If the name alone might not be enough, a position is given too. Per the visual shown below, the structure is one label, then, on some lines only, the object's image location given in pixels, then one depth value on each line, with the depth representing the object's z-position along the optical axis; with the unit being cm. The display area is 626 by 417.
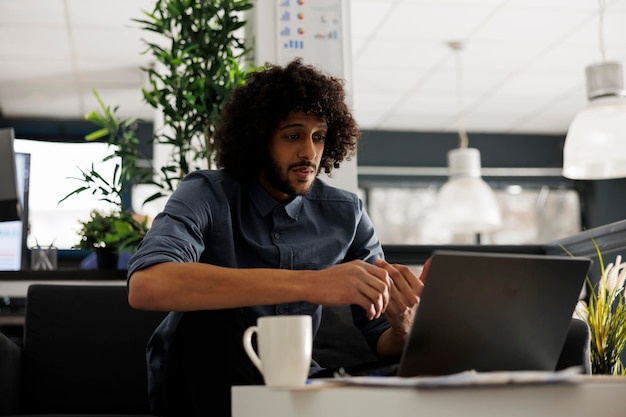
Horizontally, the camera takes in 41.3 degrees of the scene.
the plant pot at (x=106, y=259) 333
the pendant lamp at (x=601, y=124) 305
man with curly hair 123
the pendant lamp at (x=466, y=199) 509
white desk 84
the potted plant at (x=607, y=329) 171
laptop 97
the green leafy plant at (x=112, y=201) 291
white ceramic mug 95
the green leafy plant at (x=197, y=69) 299
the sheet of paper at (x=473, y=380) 83
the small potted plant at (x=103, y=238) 327
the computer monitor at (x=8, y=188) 310
